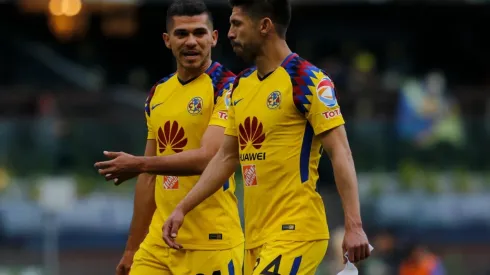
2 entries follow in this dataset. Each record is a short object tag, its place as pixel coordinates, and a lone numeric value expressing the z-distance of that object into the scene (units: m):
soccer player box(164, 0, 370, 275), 16.41
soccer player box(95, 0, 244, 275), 18.81
